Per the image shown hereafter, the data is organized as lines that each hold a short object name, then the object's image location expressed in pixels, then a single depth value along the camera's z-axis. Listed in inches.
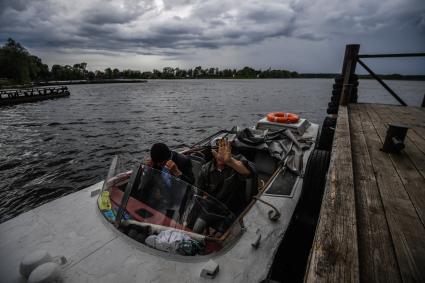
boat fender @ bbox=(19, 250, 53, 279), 84.7
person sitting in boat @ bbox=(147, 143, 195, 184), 142.6
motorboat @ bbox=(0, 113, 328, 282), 90.3
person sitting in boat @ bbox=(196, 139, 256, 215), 130.5
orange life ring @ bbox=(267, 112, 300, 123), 295.7
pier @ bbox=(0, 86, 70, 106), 1226.0
